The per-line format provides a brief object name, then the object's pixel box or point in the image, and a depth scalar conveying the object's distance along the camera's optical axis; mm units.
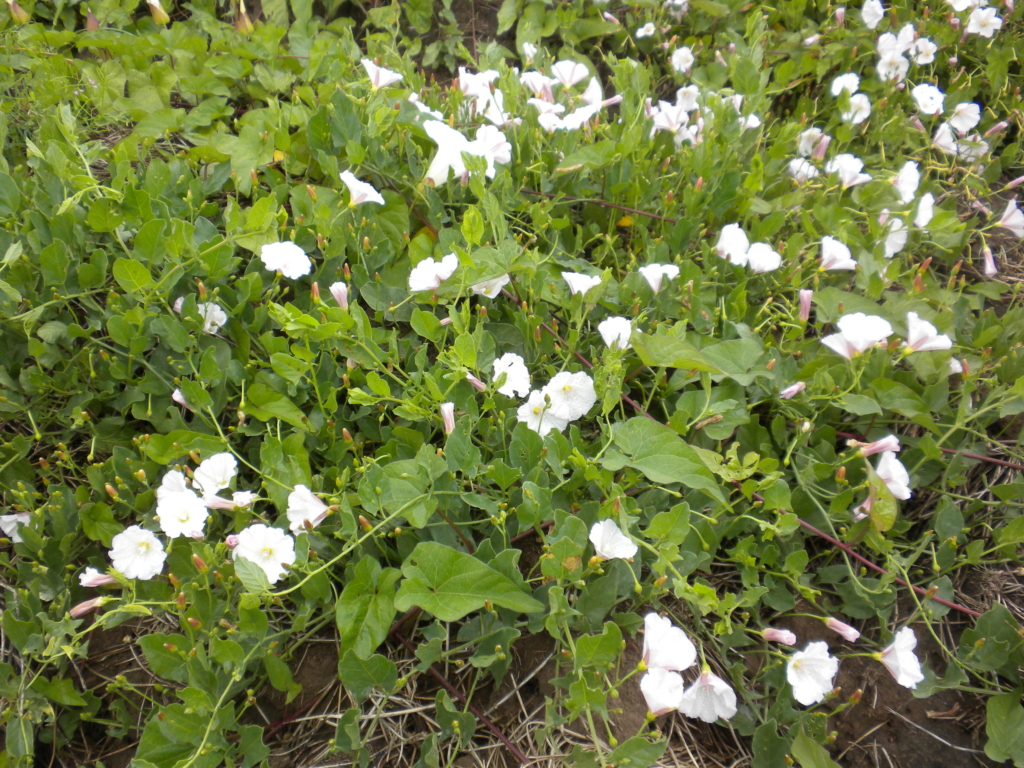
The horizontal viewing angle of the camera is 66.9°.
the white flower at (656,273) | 450
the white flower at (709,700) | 351
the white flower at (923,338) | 439
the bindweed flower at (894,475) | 391
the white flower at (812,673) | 359
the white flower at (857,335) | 422
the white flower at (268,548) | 355
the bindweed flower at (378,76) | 546
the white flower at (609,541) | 354
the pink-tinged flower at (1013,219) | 558
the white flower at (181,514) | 367
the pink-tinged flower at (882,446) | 404
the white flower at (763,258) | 480
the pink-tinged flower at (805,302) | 459
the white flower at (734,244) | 483
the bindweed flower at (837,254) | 483
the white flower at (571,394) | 406
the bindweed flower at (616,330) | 412
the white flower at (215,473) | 386
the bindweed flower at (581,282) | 436
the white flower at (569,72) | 618
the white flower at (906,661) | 366
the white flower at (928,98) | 624
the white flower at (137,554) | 368
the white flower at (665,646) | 337
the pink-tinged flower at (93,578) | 366
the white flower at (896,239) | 521
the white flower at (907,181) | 537
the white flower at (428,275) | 421
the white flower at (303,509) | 366
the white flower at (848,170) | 546
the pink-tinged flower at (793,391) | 433
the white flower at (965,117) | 639
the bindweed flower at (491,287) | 434
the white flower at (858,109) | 614
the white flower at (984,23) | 683
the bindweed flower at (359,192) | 456
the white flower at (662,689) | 332
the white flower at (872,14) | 687
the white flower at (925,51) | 658
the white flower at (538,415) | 401
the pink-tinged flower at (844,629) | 374
